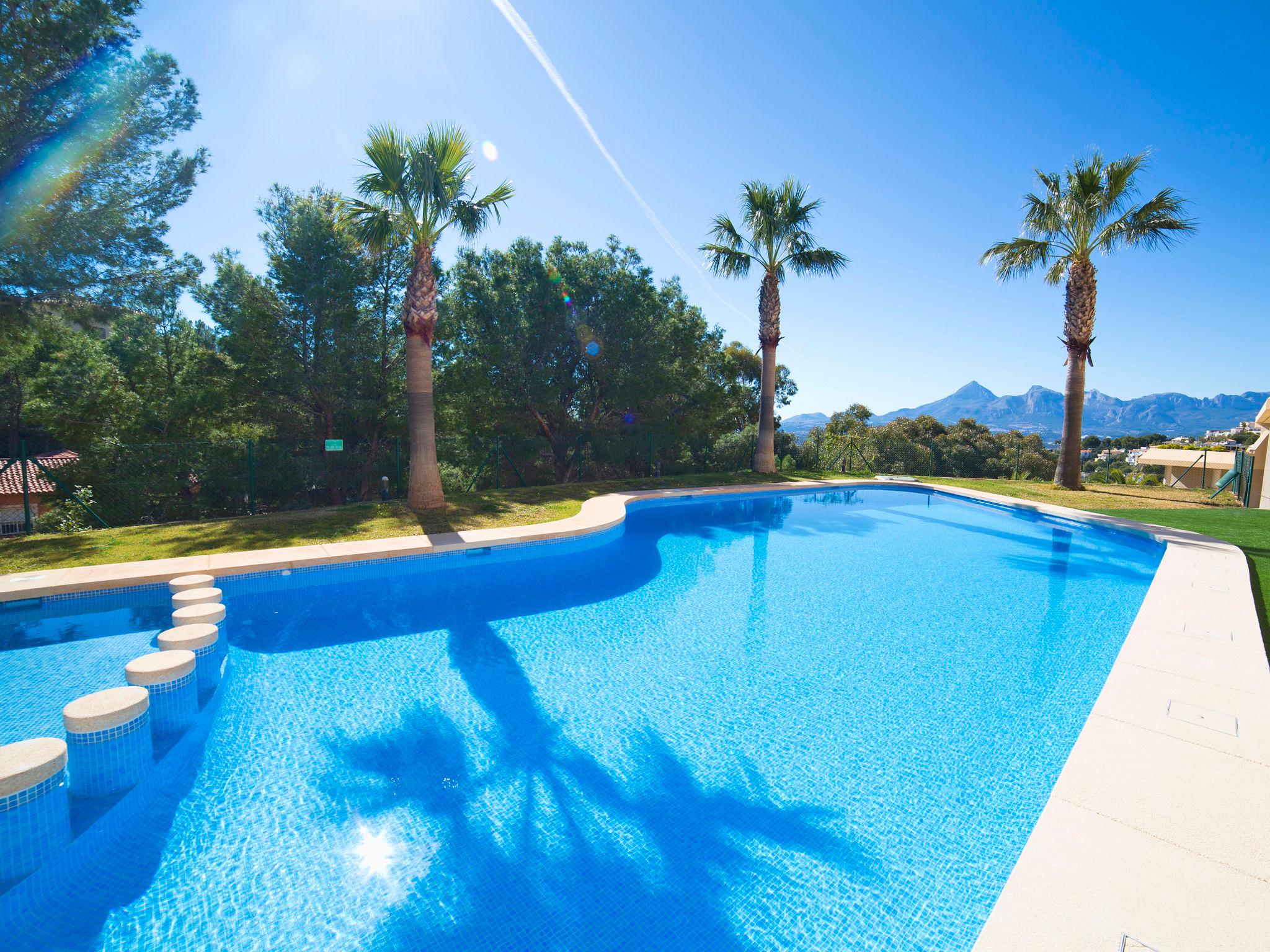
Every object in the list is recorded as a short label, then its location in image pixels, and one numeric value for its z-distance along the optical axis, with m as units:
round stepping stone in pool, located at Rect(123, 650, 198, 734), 3.62
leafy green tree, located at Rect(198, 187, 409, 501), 12.02
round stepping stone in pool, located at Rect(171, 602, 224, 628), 4.72
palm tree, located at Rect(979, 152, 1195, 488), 13.43
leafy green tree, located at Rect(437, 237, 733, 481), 14.05
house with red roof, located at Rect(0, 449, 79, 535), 16.06
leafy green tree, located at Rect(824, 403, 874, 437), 29.99
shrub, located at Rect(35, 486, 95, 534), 9.56
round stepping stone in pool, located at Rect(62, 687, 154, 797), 2.98
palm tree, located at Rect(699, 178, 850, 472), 16.25
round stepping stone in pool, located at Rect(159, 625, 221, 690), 4.24
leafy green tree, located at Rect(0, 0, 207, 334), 7.56
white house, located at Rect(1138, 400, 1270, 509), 18.75
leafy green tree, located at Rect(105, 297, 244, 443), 12.13
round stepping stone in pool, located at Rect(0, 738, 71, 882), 2.46
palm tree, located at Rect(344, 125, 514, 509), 9.32
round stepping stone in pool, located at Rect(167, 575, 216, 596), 5.80
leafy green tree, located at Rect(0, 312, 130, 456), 14.87
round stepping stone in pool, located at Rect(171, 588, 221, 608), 5.21
